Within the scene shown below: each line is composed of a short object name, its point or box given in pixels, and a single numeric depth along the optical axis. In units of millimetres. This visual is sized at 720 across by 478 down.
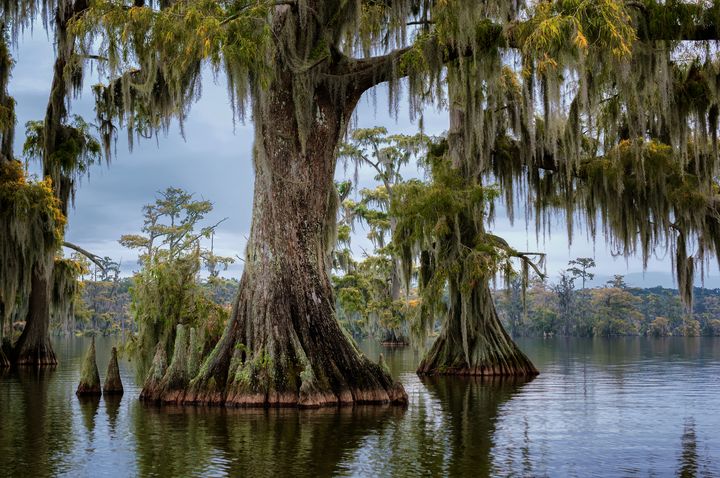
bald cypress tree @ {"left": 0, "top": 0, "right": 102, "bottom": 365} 26062
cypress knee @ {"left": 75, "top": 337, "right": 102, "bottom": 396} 19547
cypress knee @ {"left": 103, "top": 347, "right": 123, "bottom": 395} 19712
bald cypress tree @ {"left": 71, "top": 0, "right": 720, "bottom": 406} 15023
